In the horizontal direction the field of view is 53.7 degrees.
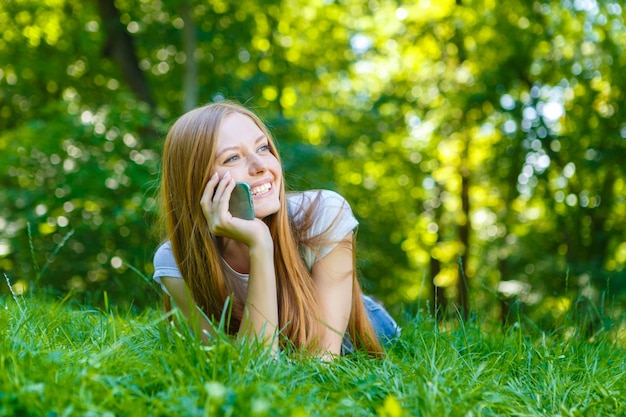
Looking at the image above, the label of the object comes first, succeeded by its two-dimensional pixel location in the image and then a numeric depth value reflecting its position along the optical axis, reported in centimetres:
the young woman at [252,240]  244
